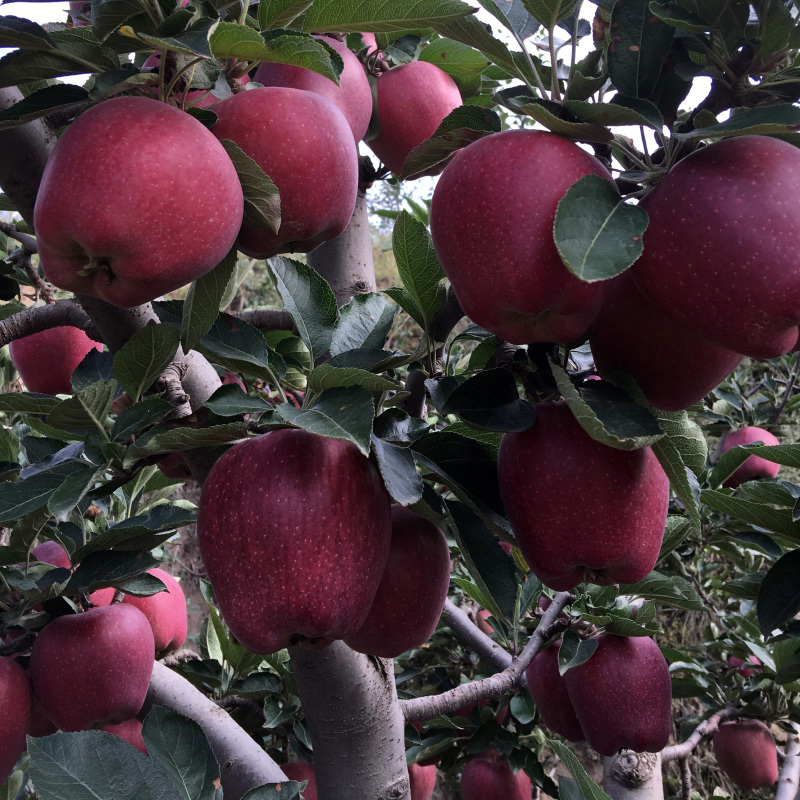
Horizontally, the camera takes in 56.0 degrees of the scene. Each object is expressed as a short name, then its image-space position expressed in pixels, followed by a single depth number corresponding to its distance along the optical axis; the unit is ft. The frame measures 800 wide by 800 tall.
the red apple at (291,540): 1.81
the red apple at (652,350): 1.75
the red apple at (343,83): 2.44
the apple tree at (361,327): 1.61
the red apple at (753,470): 5.83
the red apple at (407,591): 2.21
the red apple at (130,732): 3.96
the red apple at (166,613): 4.11
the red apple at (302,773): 4.06
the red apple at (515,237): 1.60
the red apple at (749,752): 5.13
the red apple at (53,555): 3.67
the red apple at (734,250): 1.53
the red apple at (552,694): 3.91
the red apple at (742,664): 5.45
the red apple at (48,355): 4.13
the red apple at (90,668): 2.89
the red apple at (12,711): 2.81
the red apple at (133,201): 1.63
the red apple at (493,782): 4.49
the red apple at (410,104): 3.33
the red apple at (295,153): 1.93
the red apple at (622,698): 3.57
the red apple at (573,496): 1.86
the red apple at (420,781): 4.96
